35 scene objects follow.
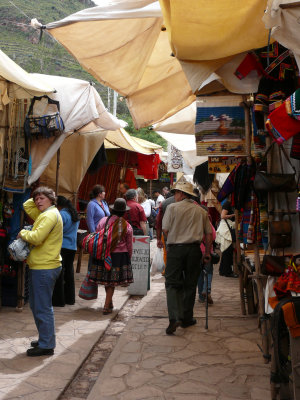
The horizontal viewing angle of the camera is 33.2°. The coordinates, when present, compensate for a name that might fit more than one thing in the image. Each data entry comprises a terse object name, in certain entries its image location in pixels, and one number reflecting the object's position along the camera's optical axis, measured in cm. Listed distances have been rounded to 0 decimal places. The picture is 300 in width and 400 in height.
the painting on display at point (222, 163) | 686
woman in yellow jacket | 590
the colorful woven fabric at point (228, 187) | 598
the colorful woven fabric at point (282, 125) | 401
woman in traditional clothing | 821
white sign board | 988
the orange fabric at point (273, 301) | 446
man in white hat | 727
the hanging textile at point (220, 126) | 640
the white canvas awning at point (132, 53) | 587
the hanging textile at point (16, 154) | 775
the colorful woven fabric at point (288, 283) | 418
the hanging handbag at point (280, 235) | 455
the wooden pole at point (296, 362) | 392
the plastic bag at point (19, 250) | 582
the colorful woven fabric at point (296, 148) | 446
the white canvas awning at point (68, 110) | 816
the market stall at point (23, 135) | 771
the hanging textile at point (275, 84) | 500
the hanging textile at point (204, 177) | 1411
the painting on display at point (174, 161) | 1722
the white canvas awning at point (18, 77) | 711
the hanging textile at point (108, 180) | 1359
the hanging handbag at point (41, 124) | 786
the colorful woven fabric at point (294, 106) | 380
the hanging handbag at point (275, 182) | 458
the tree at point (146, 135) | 3202
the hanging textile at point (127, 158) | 1469
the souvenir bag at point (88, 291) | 867
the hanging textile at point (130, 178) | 1505
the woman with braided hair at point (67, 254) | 847
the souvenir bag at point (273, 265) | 446
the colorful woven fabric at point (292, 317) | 395
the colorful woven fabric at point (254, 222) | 540
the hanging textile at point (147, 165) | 1542
